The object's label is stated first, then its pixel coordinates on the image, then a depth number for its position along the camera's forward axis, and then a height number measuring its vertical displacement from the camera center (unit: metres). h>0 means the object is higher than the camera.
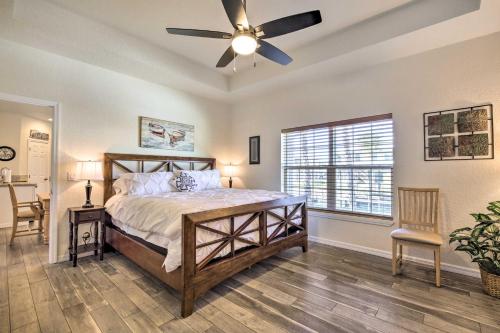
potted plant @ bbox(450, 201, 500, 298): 2.26 -0.79
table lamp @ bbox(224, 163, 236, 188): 5.29 -0.04
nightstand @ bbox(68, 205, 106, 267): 2.98 -0.75
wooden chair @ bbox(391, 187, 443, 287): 2.50 -0.66
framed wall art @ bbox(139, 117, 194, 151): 4.04 +0.65
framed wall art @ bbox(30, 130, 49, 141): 5.72 +0.85
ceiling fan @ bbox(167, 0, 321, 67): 1.95 +1.31
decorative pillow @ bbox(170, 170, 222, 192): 3.80 -0.19
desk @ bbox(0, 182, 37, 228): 4.72 -0.60
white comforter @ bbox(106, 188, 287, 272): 2.08 -0.50
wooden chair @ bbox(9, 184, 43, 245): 3.73 -0.77
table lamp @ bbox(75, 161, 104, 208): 3.11 -0.04
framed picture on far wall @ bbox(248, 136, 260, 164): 4.90 +0.43
